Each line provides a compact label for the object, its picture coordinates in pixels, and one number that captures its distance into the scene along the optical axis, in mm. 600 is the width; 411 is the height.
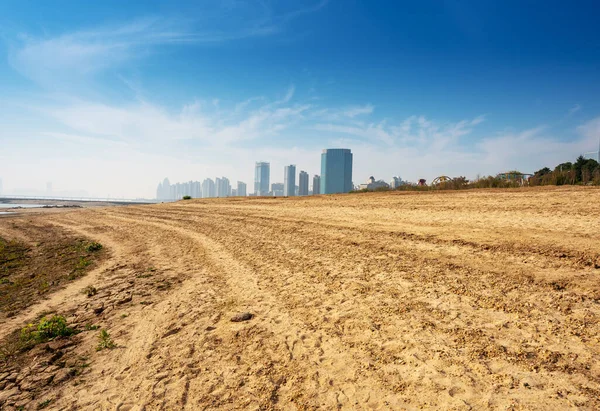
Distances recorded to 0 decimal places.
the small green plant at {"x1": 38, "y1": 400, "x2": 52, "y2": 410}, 3607
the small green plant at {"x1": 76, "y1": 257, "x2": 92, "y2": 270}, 10023
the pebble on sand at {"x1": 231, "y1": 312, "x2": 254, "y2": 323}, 5490
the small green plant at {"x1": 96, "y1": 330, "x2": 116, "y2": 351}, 4859
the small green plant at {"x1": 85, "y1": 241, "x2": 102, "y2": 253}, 12501
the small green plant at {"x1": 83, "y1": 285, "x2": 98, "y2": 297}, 7434
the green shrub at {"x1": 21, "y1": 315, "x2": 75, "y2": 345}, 5210
